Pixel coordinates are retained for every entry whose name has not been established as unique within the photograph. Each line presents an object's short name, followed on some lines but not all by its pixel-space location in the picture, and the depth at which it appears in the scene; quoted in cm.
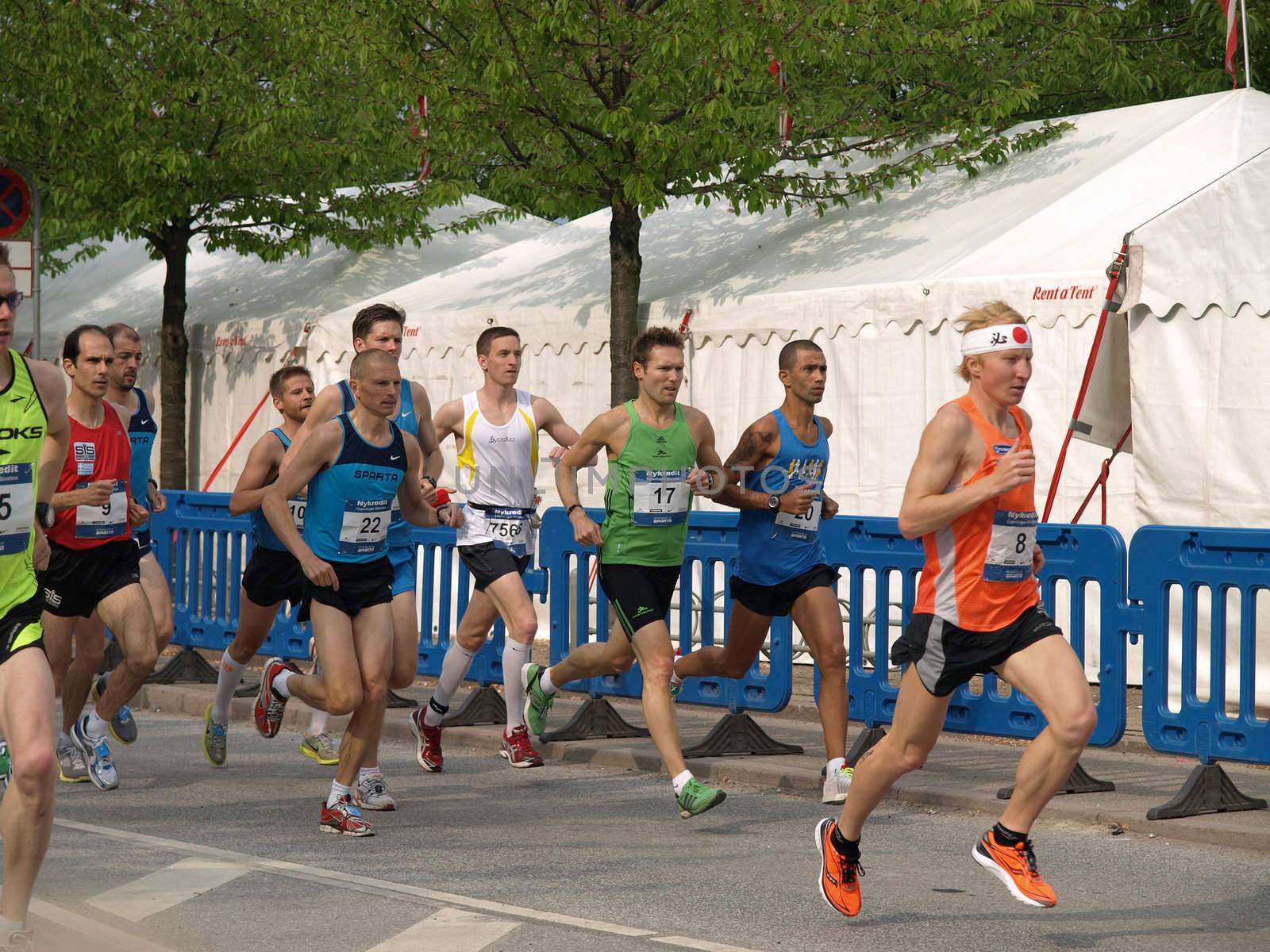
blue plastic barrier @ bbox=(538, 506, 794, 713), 1931
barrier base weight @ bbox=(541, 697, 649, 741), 2044
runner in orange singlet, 1153
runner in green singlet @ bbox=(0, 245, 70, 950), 973
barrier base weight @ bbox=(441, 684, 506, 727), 2137
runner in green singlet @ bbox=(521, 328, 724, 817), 1648
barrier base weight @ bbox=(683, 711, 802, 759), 1914
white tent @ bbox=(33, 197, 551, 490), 3784
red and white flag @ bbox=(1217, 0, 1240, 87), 2772
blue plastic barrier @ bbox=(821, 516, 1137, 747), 1633
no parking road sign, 3469
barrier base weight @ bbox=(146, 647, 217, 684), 2525
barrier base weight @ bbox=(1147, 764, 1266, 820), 1531
